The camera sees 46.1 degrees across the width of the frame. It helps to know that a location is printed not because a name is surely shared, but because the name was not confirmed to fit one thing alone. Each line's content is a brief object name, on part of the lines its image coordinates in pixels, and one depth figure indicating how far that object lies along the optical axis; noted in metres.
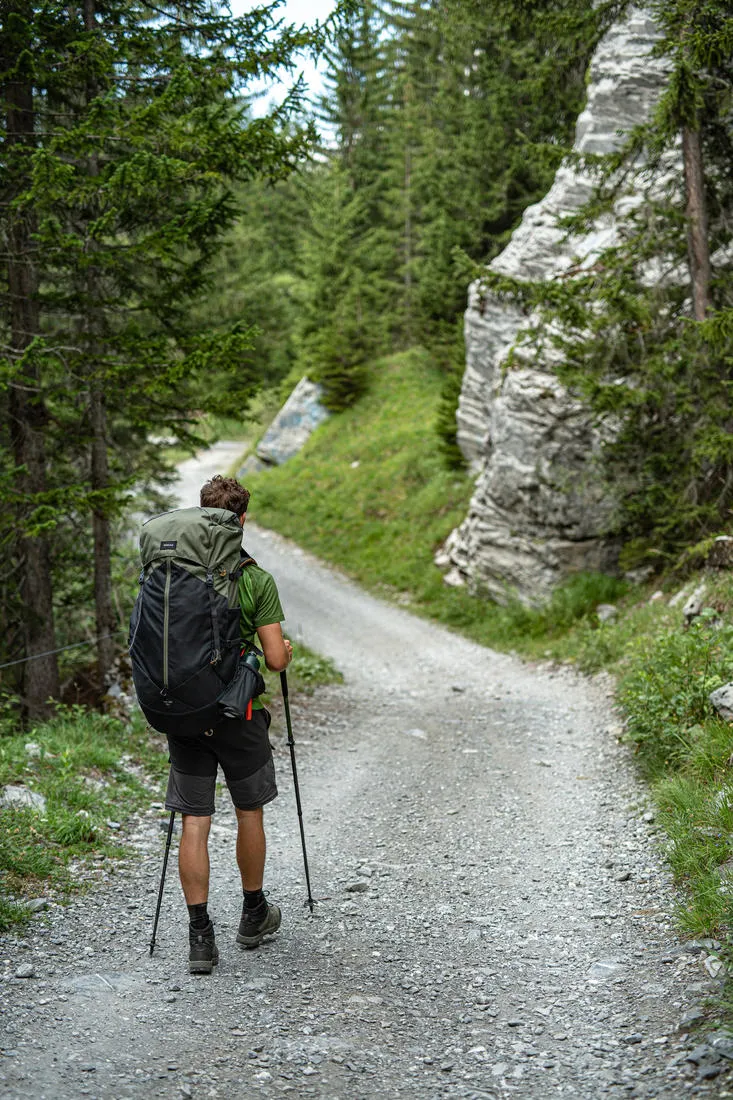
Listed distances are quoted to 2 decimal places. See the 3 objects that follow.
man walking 4.36
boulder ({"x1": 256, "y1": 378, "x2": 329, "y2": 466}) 31.78
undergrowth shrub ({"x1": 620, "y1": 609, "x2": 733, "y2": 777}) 6.80
